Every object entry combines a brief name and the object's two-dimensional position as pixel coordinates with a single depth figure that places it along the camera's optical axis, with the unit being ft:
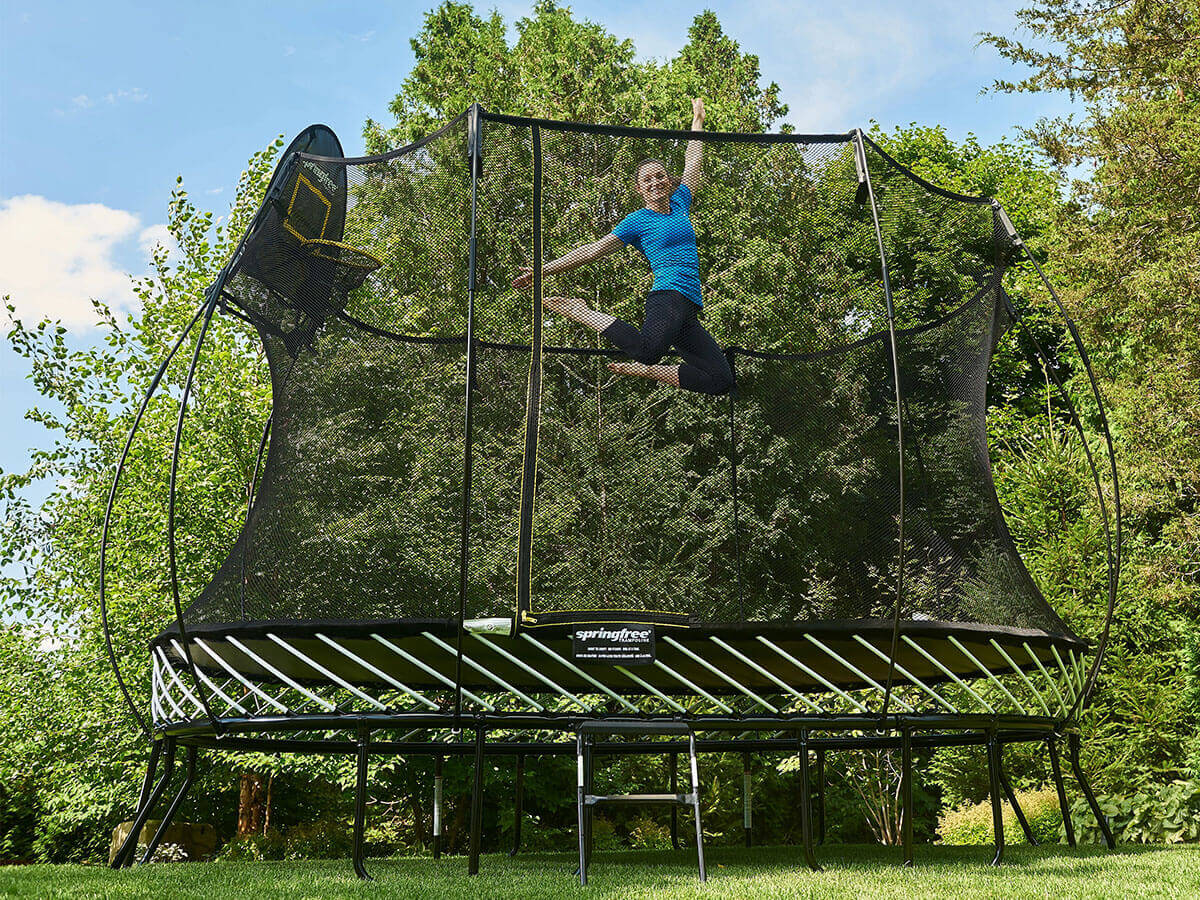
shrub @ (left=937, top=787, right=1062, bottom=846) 25.58
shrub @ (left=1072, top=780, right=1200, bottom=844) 22.38
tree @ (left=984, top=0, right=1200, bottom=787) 25.49
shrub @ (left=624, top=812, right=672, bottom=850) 28.53
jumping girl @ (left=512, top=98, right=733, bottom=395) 14.96
